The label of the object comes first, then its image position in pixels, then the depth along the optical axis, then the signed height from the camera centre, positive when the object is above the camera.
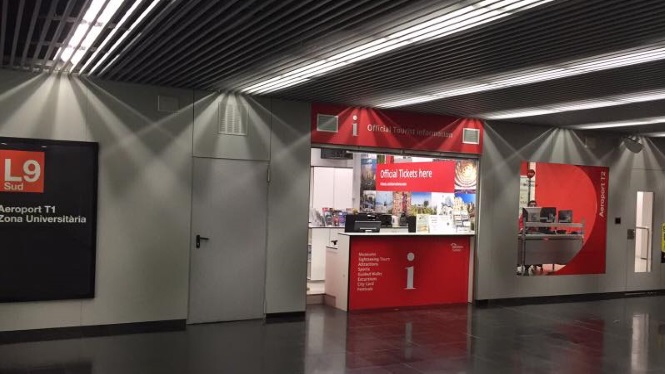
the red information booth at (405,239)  8.88 -0.79
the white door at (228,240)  7.80 -0.77
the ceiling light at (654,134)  11.03 +1.14
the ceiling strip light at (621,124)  9.20 +1.15
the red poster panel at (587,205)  11.06 -0.21
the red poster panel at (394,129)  8.64 +0.86
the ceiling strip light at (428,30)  4.22 +1.23
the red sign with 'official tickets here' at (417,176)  10.49 +0.21
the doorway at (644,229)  11.45 -0.64
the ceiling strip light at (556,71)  5.36 +1.22
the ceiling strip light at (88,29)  4.46 +1.22
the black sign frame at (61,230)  6.75 -0.63
